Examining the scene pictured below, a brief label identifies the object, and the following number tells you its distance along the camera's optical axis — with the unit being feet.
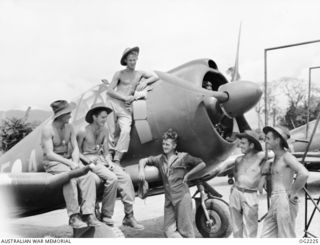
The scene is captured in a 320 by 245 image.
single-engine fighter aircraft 14.44
